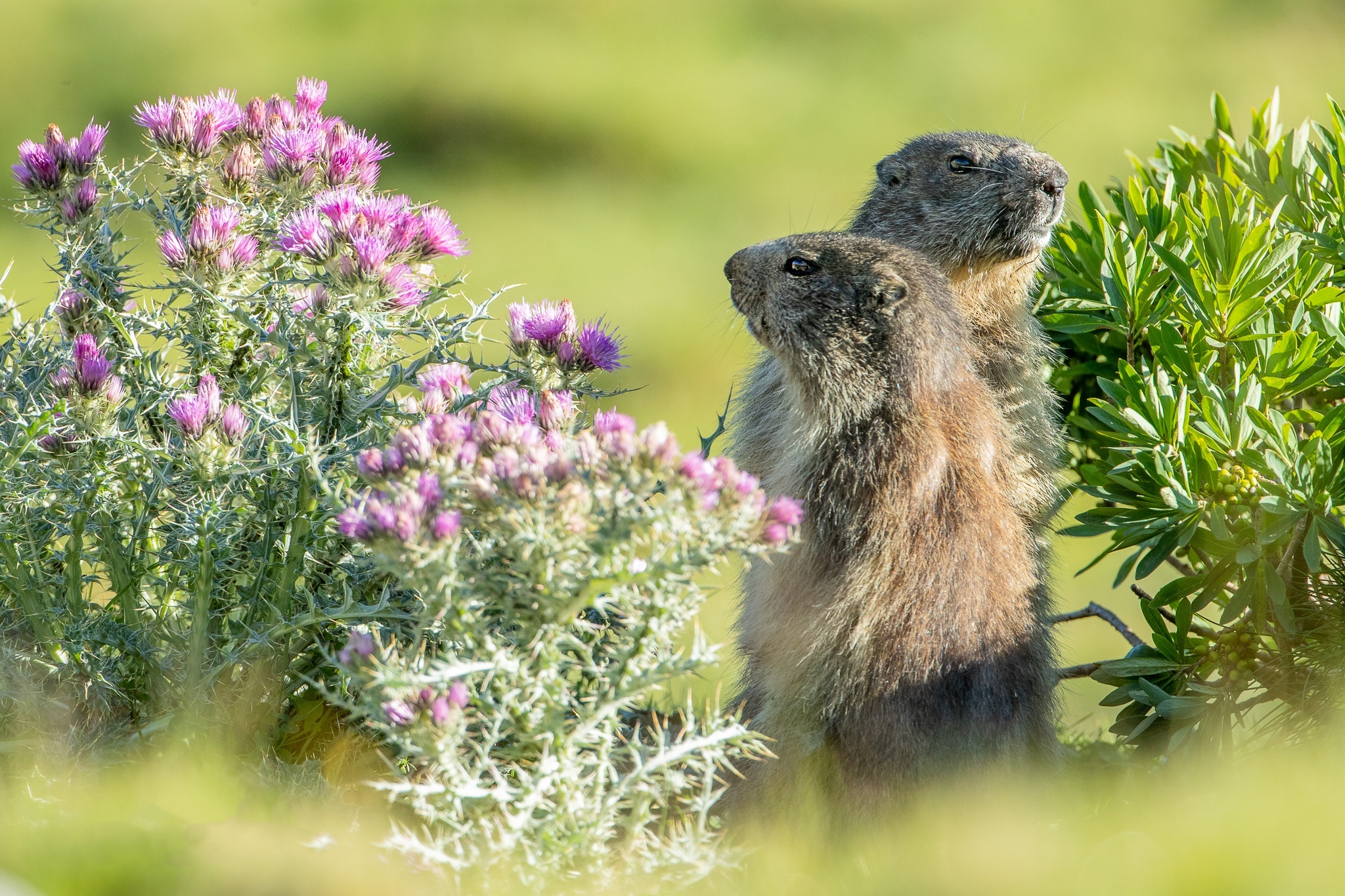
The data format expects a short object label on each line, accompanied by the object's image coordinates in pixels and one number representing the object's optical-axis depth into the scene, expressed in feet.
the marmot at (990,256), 29.91
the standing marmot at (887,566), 24.45
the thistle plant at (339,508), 16.97
